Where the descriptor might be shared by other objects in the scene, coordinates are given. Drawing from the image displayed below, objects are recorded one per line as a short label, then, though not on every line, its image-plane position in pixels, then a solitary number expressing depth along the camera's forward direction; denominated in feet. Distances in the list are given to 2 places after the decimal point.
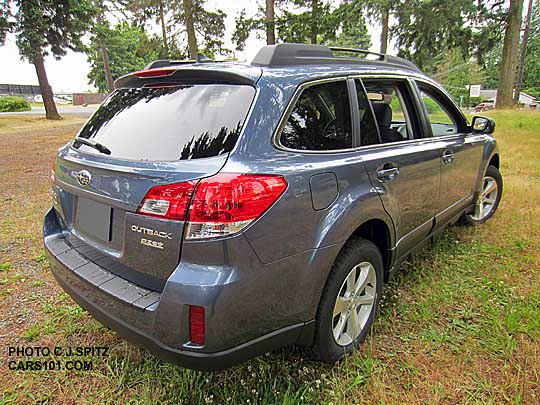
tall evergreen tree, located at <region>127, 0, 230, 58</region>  48.62
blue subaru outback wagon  4.98
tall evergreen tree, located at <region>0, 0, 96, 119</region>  52.65
